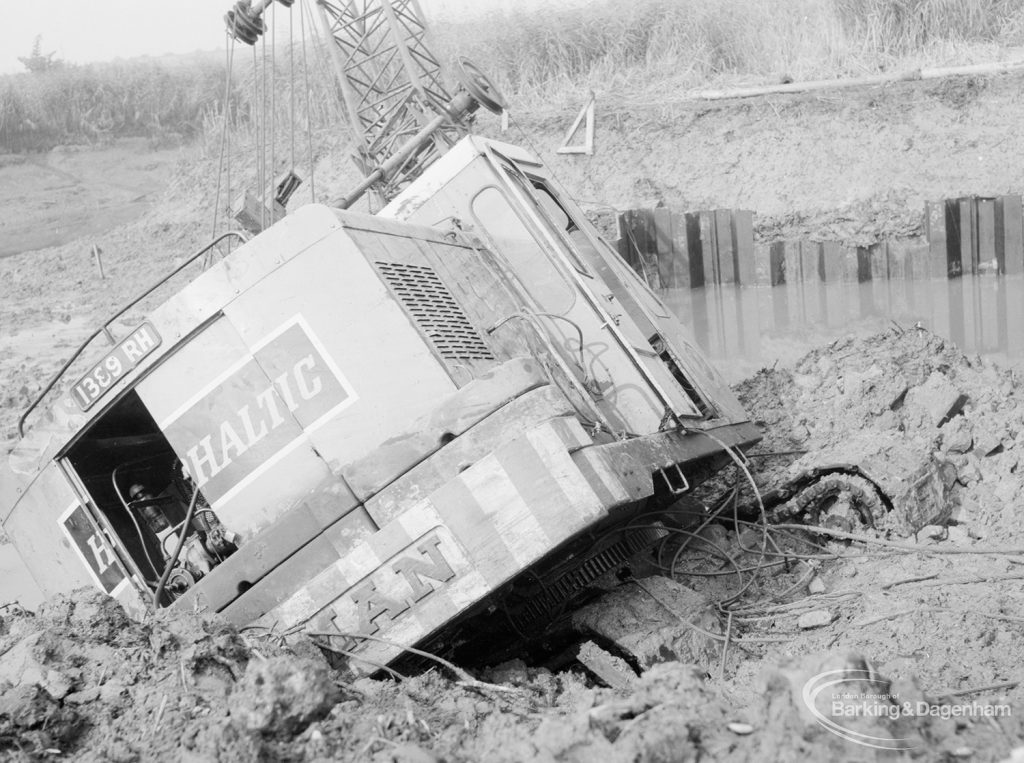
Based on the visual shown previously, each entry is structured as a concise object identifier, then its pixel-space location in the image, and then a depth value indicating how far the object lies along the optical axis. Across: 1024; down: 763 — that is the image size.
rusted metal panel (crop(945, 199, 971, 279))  13.01
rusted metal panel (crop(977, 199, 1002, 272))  12.89
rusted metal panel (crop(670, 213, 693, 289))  14.34
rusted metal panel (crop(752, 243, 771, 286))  14.17
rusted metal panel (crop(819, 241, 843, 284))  13.73
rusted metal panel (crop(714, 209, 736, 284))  14.34
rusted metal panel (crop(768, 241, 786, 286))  14.10
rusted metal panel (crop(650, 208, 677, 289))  14.48
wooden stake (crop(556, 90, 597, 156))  18.95
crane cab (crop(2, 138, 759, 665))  4.32
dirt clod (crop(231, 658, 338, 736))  3.33
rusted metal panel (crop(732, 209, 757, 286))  14.27
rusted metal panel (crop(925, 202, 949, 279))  13.02
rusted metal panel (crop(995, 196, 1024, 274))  12.78
